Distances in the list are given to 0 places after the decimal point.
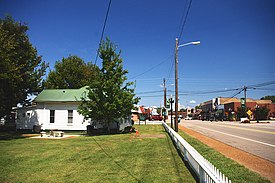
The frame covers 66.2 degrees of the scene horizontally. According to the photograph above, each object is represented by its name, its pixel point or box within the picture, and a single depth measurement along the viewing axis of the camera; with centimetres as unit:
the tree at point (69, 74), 4303
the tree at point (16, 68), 1728
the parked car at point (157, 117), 5824
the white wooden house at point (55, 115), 2470
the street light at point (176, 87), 1838
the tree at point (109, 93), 1944
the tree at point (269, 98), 13827
